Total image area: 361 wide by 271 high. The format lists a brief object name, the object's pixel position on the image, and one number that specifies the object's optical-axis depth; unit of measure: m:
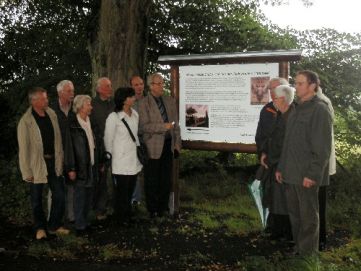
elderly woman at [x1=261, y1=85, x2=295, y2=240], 5.69
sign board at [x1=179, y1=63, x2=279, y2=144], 6.73
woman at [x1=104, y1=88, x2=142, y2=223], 6.54
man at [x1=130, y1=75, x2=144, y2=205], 7.19
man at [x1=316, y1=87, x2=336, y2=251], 5.53
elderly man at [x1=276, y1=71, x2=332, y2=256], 4.82
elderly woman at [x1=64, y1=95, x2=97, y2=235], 6.18
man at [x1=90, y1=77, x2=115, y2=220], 6.88
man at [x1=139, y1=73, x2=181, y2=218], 6.91
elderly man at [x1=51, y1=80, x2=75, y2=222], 6.14
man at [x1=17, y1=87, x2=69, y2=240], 5.87
